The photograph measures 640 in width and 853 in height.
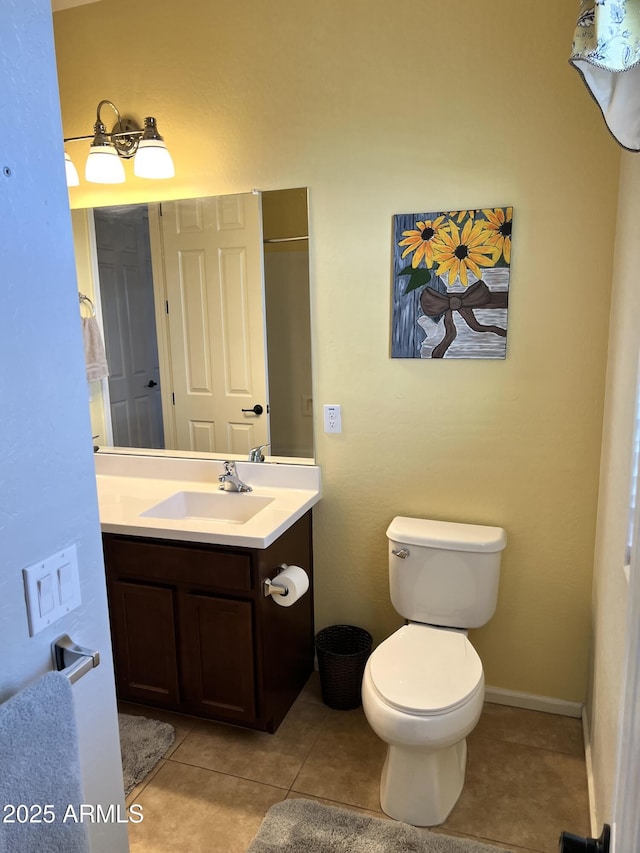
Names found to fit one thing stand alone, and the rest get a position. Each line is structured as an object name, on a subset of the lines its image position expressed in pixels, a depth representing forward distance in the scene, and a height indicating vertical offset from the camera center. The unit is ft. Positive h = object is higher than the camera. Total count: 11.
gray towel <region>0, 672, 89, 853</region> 2.71 -2.05
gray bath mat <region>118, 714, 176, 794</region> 6.86 -4.98
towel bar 3.27 -1.78
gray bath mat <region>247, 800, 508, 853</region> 5.81 -5.00
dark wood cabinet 6.94 -3.59
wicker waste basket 7.86 -4.58
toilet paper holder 6.93 -2.99
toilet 5.82 -3.59
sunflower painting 7.11 +0.49
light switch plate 3.14 -1.38
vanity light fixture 7.64 +2.30
